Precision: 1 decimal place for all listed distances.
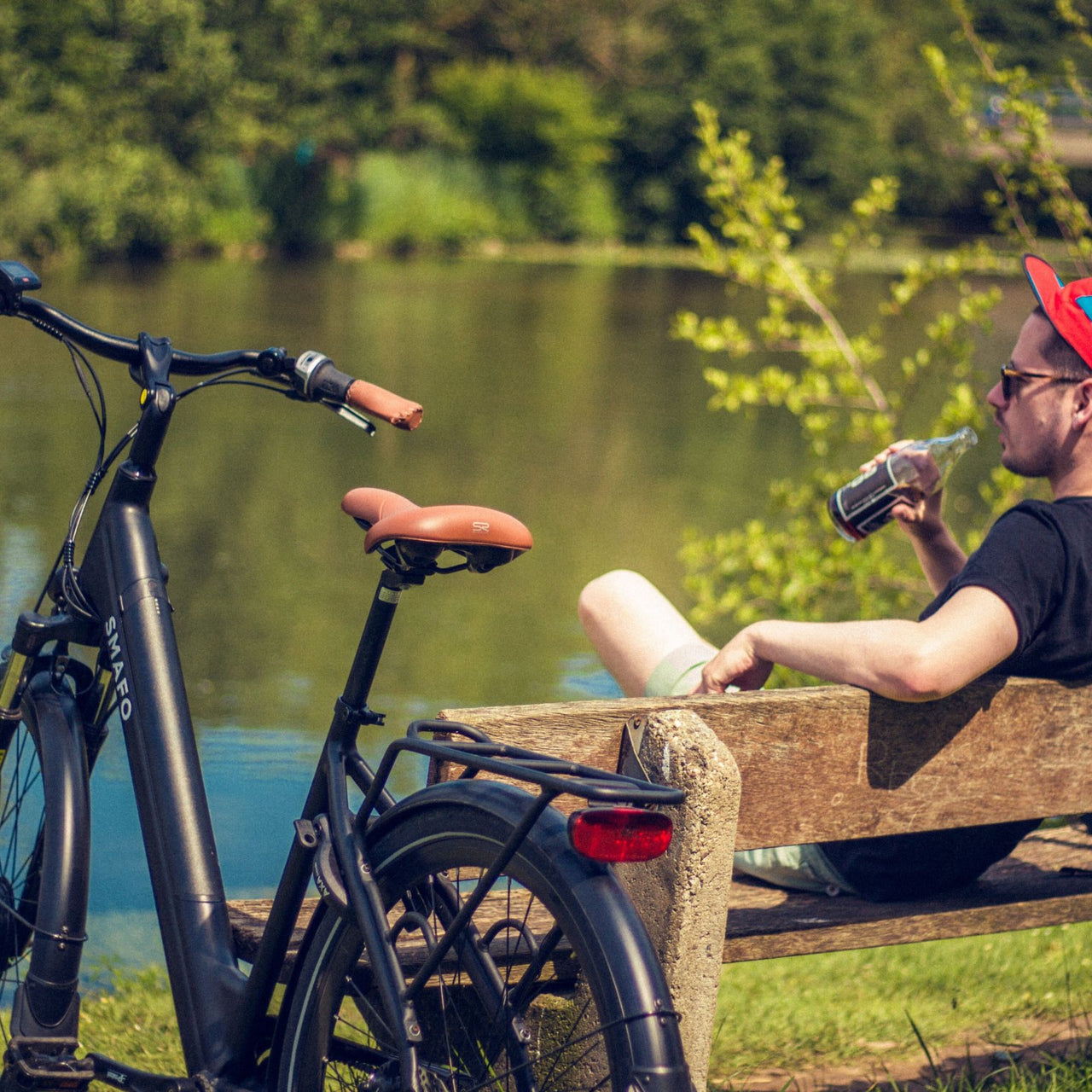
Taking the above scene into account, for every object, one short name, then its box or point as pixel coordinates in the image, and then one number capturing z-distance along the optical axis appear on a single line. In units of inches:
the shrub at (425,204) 1430.9
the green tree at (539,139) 1675.7
